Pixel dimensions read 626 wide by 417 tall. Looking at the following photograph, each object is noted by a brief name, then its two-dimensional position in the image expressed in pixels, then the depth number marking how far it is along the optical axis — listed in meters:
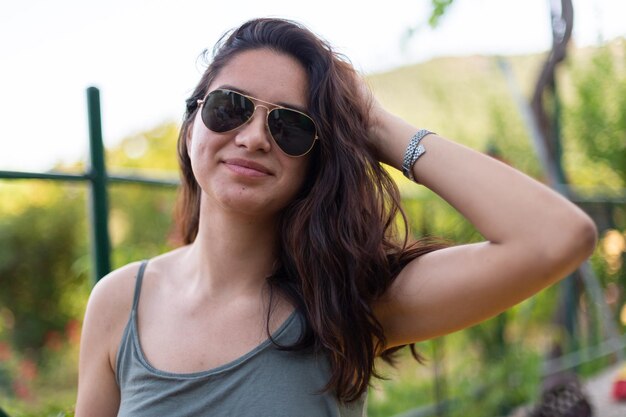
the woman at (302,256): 1.50
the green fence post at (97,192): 2.15
